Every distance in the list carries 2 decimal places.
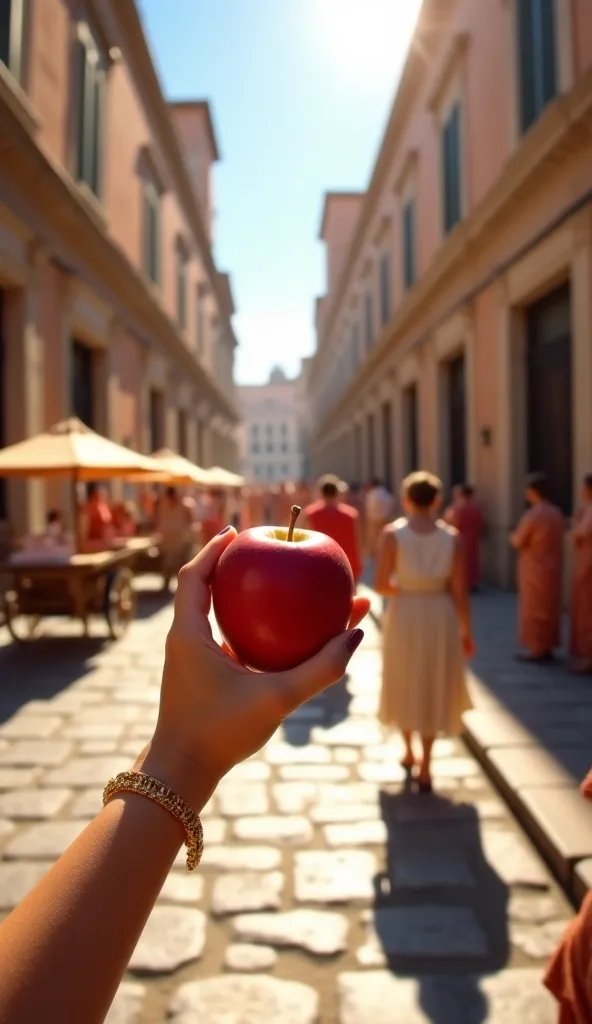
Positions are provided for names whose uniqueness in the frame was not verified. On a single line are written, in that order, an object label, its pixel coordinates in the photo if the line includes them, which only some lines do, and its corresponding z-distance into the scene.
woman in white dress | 4.06
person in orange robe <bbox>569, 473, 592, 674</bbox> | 6.26
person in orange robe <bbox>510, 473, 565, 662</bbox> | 6.66
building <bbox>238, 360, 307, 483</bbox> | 92.19
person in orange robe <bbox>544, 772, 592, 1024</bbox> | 1.33
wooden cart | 7.16
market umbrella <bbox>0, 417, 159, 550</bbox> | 6.98
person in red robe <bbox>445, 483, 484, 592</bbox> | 11.03
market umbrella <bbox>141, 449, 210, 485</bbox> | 11.17
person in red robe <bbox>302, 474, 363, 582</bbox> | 6.41
